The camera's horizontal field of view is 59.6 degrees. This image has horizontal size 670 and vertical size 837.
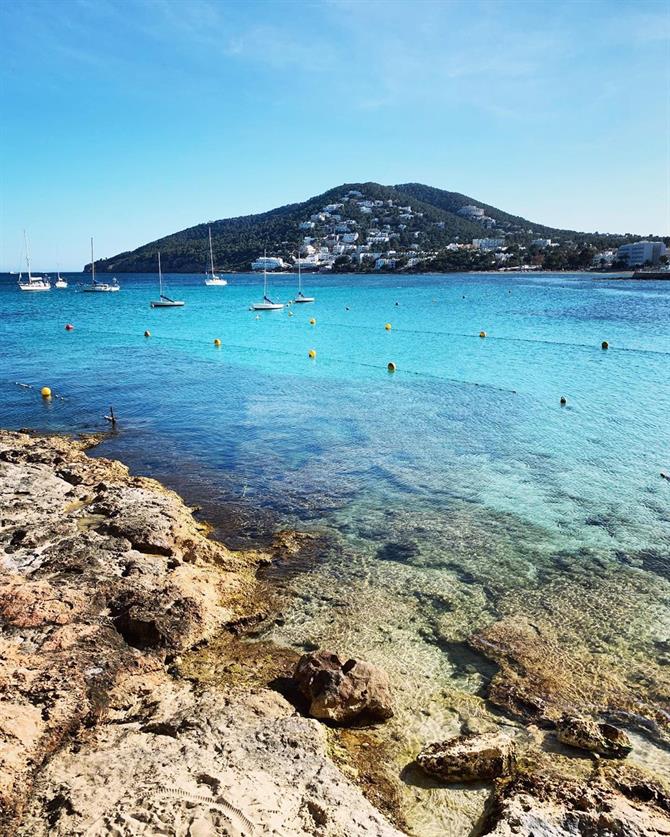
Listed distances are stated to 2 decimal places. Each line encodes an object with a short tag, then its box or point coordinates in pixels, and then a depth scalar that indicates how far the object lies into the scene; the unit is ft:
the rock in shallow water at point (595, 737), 21.48
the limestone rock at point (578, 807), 16.29
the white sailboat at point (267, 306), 244.22
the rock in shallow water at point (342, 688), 22.22
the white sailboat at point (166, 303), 254.92
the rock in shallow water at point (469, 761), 20.08
